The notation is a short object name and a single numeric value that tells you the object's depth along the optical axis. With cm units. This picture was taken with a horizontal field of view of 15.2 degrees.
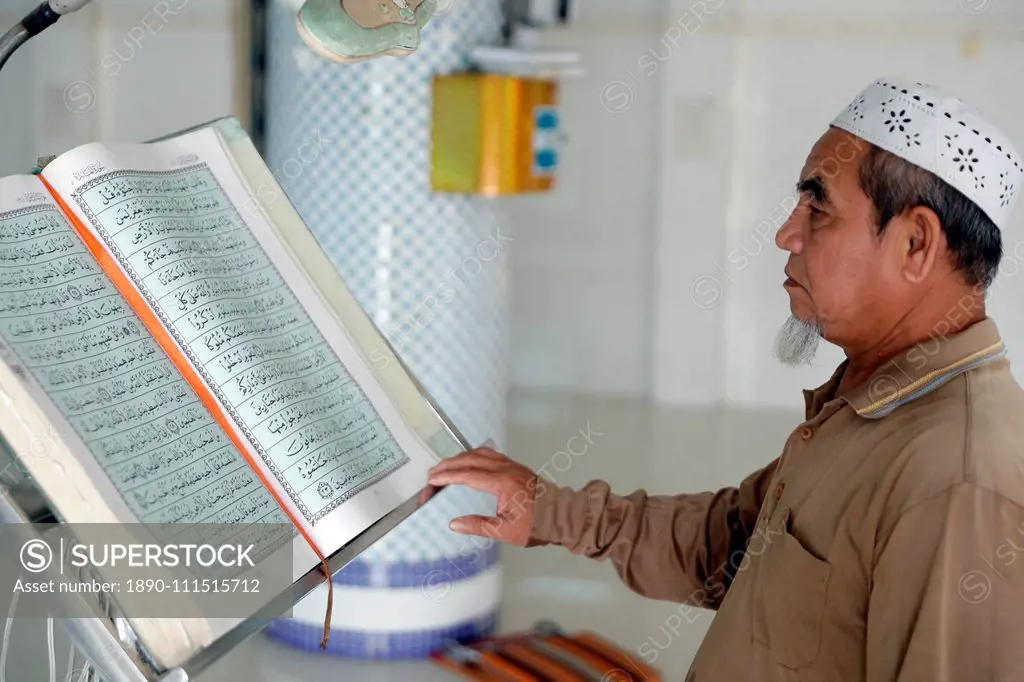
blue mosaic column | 441
